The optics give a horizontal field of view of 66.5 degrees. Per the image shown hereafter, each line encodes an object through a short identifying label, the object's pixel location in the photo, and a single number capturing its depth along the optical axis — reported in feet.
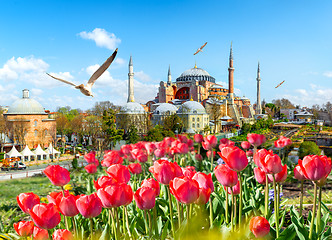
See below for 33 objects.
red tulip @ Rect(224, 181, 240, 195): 5.22
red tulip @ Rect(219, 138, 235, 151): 11.05
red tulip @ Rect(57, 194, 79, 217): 3.94
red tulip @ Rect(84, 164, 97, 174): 8.39
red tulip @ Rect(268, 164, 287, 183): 4.81
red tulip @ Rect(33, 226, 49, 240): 3.88
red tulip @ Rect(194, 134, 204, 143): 11.87
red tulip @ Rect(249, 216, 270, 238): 3.52
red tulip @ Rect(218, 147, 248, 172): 4.34
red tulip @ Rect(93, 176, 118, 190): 4.08
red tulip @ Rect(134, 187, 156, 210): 3.98
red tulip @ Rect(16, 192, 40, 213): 4.28
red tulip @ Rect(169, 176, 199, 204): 3.54
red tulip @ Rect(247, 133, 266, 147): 9.28
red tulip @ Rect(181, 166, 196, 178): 4.57
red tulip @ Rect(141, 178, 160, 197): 4.29
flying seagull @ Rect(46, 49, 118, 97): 9.25
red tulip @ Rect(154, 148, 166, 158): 10.41
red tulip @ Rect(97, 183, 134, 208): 3.79
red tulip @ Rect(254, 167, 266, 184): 5.16
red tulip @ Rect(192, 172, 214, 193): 4.12
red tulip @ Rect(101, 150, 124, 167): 8.60
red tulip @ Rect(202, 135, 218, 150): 9.33
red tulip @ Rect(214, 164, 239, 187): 4.25
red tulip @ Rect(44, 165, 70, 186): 5.08
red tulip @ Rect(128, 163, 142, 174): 7.68
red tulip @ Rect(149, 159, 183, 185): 4.47
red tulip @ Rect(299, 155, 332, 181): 4.01
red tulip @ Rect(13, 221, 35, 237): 4.09
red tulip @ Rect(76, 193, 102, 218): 3.92
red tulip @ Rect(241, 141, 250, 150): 10.57
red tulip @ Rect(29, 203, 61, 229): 3.68
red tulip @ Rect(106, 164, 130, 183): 4.85
